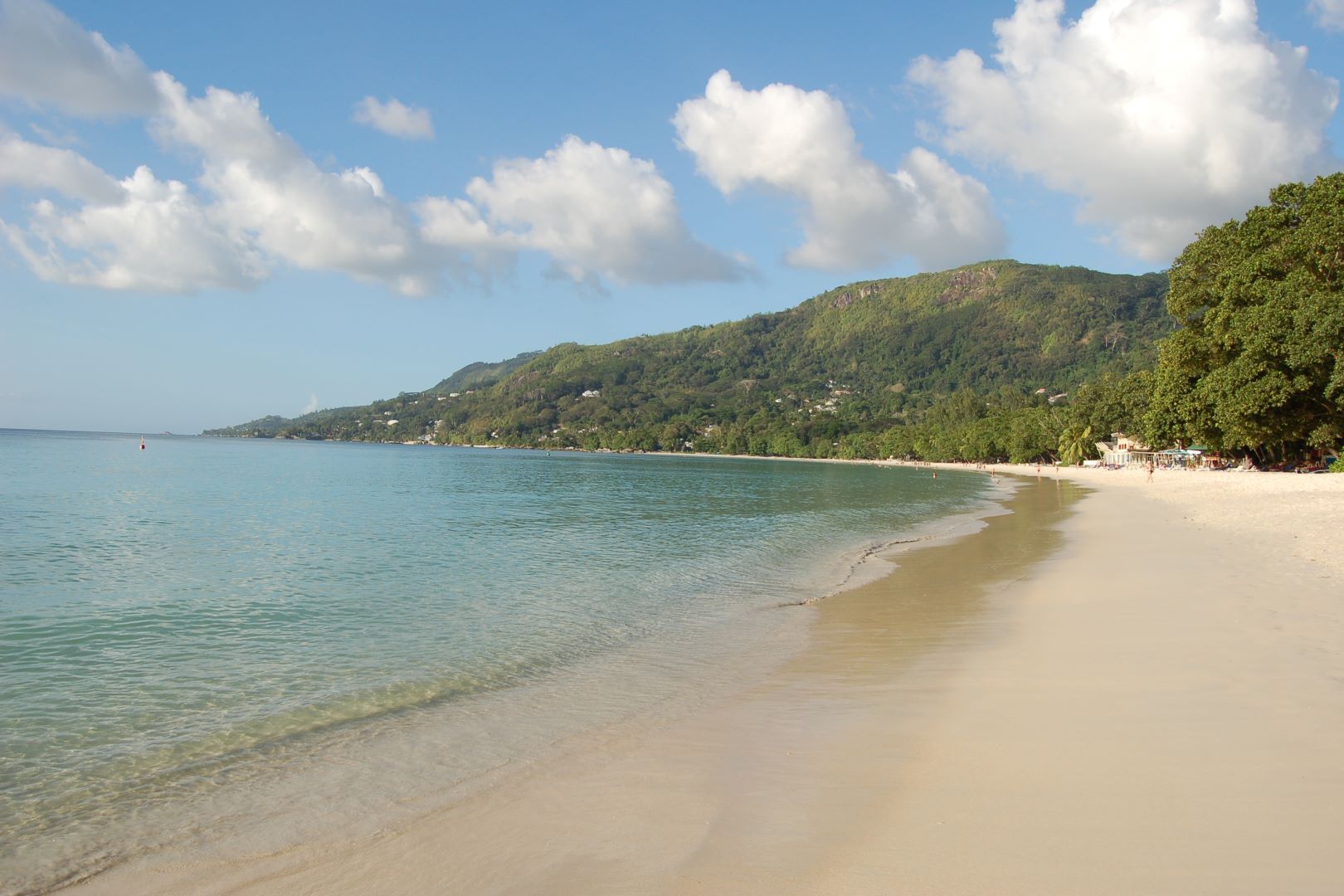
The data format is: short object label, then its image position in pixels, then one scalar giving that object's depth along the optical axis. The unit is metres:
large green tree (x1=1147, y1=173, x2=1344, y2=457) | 36.44
